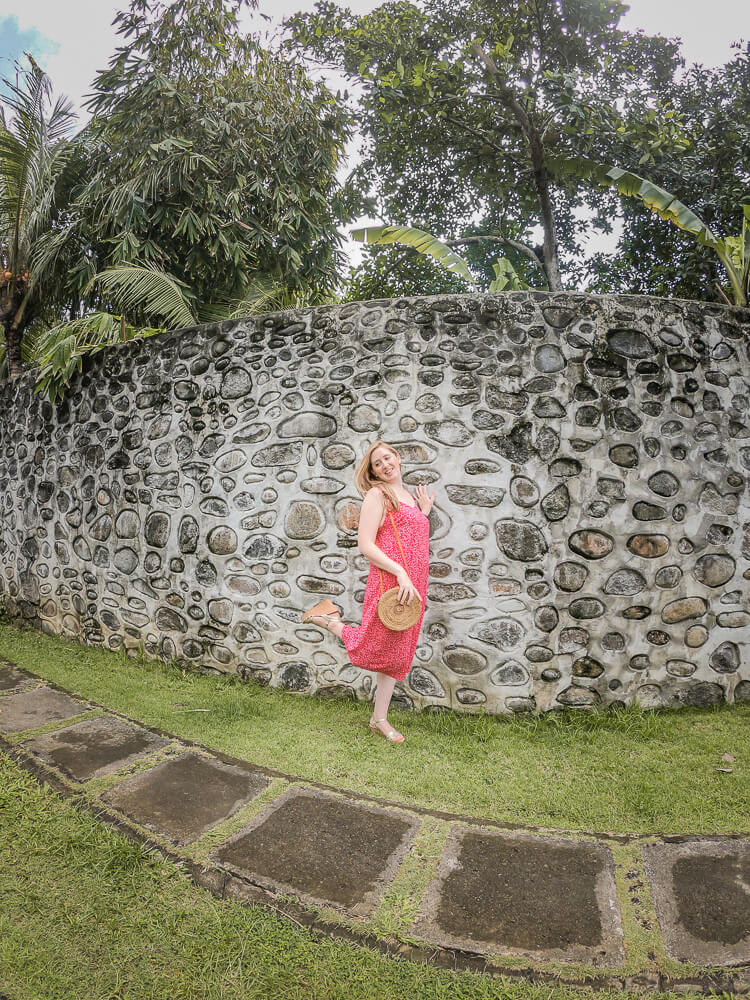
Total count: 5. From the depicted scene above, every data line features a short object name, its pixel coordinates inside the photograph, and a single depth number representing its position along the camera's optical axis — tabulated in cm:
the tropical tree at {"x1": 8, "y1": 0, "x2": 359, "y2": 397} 639
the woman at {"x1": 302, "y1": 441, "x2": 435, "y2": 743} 321
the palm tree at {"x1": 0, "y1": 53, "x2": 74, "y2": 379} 634
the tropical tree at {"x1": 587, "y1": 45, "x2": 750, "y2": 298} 758
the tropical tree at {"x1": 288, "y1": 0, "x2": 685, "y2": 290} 786
